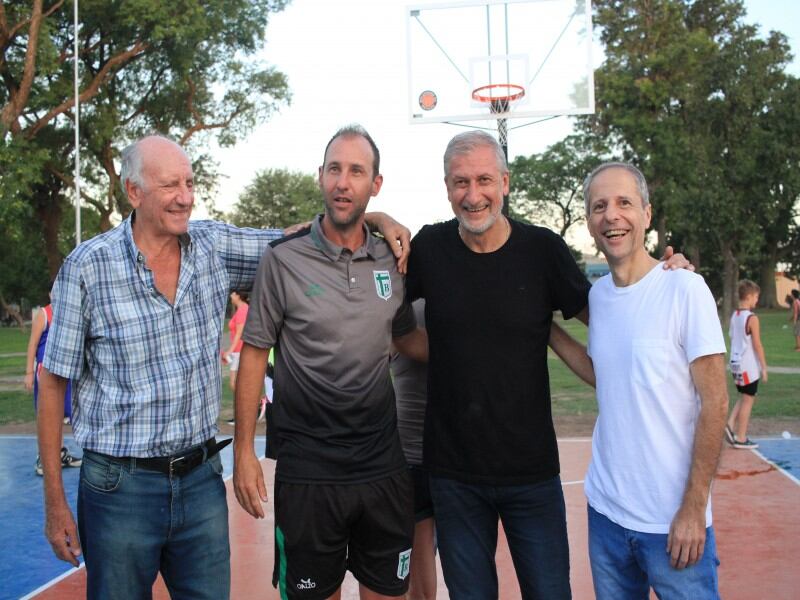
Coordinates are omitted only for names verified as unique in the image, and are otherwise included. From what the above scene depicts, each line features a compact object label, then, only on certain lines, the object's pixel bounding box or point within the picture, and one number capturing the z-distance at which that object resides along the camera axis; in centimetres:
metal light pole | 2244
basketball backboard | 1248
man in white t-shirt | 262
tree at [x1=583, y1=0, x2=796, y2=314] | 3844
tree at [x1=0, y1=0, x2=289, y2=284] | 2191
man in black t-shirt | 307
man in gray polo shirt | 301
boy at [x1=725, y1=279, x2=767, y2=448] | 916
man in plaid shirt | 286
